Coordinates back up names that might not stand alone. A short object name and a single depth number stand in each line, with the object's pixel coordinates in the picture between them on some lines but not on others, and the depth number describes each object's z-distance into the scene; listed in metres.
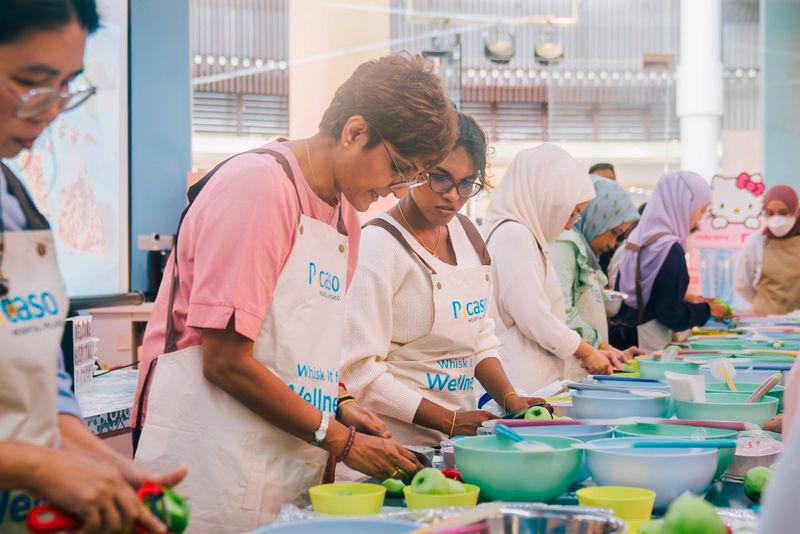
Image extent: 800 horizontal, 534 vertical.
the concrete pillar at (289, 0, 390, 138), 6.61
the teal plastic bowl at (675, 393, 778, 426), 1.82
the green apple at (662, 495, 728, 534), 1.04
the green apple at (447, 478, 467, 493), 1.31
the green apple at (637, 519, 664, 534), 1.09
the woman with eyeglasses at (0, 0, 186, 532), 1.04
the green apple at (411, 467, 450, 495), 1.30
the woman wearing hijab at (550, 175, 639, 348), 3.55
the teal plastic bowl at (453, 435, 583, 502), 1.34
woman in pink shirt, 1.52
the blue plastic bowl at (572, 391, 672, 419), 1.93
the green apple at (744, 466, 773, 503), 1.38
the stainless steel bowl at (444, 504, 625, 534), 1.08
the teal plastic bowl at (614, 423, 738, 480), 1.61
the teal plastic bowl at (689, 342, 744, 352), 3.61
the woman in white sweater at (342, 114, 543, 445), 2.13
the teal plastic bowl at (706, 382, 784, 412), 2.17
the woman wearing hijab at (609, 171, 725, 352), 4.24
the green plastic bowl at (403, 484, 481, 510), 1.27
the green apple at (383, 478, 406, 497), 1.49
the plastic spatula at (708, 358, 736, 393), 2.33
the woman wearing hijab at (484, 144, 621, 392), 3.02
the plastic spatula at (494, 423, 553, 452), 1.41
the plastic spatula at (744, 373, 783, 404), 1.99
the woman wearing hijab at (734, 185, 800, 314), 6.29
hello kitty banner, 7.41
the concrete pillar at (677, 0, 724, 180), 8.78
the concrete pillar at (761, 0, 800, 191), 8.84
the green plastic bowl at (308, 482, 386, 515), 1.25
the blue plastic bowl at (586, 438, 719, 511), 1.33
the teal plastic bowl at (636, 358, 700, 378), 2.66
